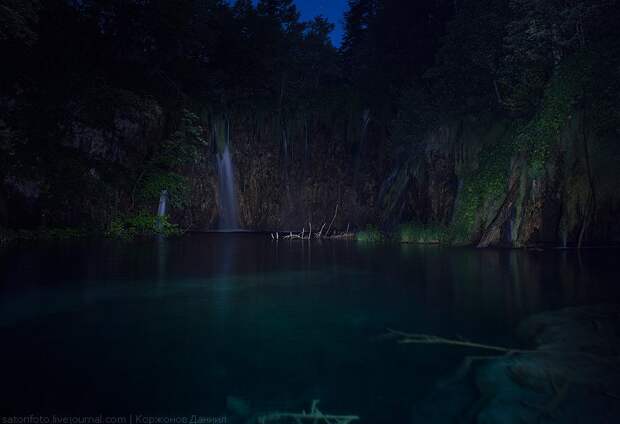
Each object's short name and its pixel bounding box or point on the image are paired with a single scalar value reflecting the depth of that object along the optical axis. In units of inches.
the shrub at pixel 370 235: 795.4
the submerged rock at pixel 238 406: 112.7
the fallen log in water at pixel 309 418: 108.4
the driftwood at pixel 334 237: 833.5
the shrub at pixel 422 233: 719.1
